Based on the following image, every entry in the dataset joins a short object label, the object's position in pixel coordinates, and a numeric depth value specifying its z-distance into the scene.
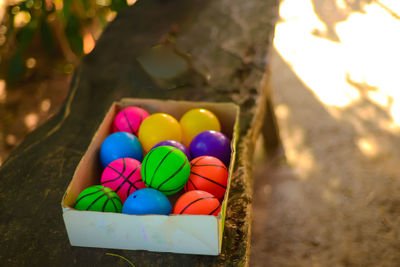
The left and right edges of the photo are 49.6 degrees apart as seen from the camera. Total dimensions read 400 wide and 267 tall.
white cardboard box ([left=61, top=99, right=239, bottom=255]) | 1.14
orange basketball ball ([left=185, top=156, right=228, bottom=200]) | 1.37
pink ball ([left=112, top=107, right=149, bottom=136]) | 1.61
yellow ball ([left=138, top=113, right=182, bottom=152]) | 1.53
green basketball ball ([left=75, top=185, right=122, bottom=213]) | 1.25
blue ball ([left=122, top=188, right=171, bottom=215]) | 1.24
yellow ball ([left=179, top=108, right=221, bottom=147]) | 1.57
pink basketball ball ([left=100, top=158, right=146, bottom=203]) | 1.37
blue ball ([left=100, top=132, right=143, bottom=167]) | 1.46
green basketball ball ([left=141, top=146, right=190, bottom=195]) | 1.31
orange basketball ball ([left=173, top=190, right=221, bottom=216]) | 1.25
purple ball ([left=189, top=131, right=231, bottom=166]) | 1.48
